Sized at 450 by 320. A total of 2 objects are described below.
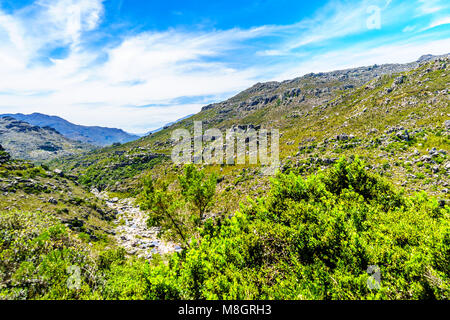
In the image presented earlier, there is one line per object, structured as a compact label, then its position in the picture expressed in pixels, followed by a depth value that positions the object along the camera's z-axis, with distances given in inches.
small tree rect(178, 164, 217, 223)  997.4
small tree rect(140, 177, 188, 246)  879.1
